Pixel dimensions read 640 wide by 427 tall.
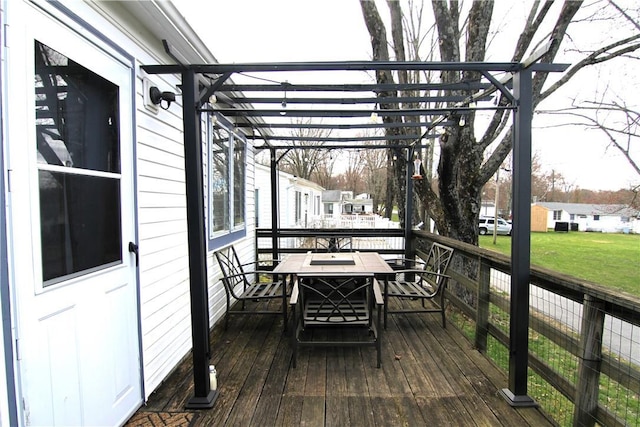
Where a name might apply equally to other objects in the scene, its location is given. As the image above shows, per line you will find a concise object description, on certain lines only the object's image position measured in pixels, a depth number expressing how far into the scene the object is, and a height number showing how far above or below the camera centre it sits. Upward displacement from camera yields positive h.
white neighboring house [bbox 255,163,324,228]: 10.43 +0.15
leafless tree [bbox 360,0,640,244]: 4.84 +1.83
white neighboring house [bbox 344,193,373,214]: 32.92 -0.28
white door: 1.29 -0.09
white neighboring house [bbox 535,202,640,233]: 34.15 -1.83
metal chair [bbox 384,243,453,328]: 3.29 -0.92
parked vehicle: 25.94 -1.88
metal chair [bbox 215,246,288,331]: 3.25 -0.93
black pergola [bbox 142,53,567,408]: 2.01 +0.16
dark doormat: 1.94 -1.30
